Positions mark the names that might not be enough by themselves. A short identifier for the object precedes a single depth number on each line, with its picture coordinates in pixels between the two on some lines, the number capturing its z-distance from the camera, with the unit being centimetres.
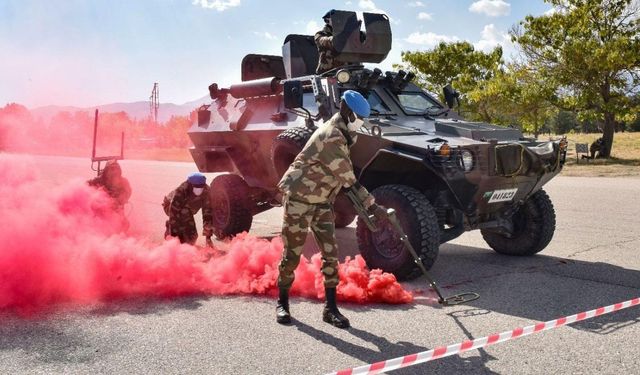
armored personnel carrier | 602
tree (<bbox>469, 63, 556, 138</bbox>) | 2428
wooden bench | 2341
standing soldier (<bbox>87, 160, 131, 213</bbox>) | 841
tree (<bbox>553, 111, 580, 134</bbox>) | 7162
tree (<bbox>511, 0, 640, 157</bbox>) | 2258
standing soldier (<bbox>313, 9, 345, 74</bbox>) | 821
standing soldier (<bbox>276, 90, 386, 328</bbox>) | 479
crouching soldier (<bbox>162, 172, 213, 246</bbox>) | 707
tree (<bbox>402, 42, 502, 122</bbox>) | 3039
